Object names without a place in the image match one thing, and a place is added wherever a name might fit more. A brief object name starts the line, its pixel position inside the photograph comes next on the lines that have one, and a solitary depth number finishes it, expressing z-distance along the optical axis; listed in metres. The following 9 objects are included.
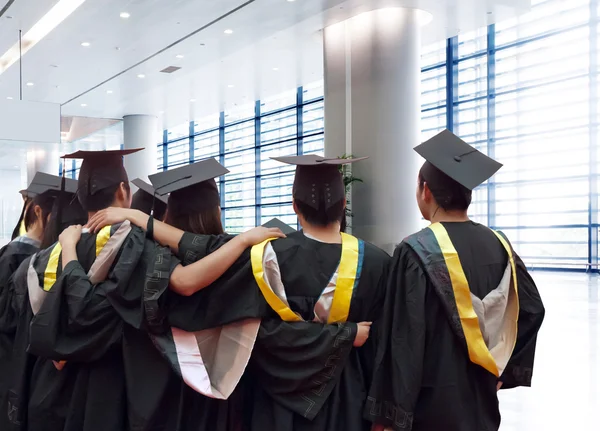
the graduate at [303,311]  2.32
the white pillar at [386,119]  10.06
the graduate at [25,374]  2.71
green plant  10.21
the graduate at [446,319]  2.29
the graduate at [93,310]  2.41
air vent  13.74
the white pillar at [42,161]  15.51
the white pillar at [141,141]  17.94
